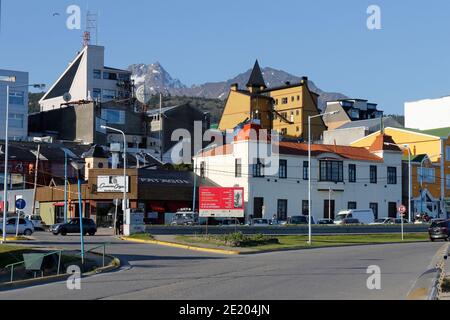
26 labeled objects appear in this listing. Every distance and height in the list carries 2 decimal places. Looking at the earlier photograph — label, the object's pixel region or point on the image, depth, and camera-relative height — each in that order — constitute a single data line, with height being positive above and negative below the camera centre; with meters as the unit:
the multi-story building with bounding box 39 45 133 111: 131.12 +23.75
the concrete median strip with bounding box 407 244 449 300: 17.75 -1.86
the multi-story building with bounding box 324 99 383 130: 139.25 +20.42
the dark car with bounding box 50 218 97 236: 60.25 -1.11
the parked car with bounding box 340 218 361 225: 75.25 -0.52
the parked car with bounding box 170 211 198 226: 69.62 -0.32
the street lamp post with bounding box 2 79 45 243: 44.62 +0.93
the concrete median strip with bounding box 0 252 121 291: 23.09 -2.16
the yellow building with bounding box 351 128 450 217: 95.38 +6.33
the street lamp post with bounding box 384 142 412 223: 82.95 +8.85
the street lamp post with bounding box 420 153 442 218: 95.07 +5.17
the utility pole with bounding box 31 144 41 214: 84.56 +1.84
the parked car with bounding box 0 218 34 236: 59.08 -1.06
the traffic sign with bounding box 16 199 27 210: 47.35 +0.61
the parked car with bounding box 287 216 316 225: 73.01 -0.44
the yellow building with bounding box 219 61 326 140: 125.00 +17.91
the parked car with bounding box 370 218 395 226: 79.74 -0.52
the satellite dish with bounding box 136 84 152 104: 127.44 +20.39
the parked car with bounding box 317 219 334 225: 75.00 -0.54
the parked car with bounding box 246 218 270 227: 70.30 -0.64
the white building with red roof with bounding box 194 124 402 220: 81.25 +4.61
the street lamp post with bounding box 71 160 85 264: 29.02 +1.33
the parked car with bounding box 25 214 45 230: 72.86 -0.82
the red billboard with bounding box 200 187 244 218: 52.88 +0.92
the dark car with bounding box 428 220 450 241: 54.97 -1.00
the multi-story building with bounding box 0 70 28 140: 113.44 +15.88
